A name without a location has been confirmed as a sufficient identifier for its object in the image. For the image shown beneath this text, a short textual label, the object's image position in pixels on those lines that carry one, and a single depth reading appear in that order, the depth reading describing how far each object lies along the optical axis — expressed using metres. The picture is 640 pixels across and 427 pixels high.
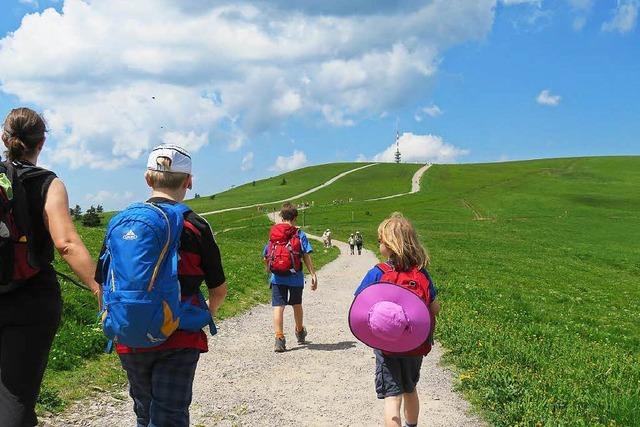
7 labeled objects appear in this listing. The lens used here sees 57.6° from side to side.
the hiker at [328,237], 44.75
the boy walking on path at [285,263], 10.14
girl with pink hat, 5.20
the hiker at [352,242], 38.88
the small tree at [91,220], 75.96
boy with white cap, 4.07
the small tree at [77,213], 83.88
